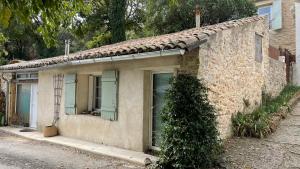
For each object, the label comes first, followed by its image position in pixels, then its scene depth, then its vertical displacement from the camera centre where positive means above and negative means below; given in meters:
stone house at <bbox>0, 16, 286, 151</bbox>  5.85 +0.34
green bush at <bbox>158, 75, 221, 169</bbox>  4.97 -0.85
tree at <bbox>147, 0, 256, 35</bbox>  13.77 +5.04
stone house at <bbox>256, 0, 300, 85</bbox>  13.22 +4.17
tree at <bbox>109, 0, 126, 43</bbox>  14.79 +4.80
